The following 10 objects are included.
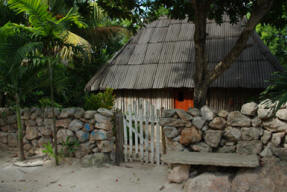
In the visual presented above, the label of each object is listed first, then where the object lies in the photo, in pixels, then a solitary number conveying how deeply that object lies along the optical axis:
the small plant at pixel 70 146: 5.30
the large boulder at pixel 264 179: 3.36
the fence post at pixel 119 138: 5.30
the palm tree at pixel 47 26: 4.70
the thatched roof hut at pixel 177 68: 7.48
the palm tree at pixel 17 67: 4.58
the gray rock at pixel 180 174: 4.02
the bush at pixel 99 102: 6.76
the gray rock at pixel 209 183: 3.58
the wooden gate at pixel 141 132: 5.06
